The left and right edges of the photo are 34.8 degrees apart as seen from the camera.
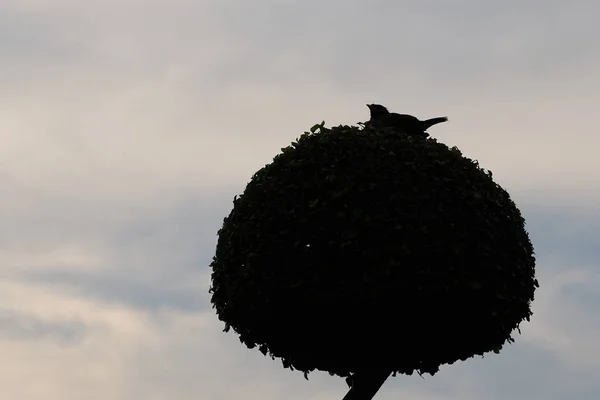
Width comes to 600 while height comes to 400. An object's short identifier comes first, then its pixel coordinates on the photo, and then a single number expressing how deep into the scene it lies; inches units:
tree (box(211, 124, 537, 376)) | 570.9
